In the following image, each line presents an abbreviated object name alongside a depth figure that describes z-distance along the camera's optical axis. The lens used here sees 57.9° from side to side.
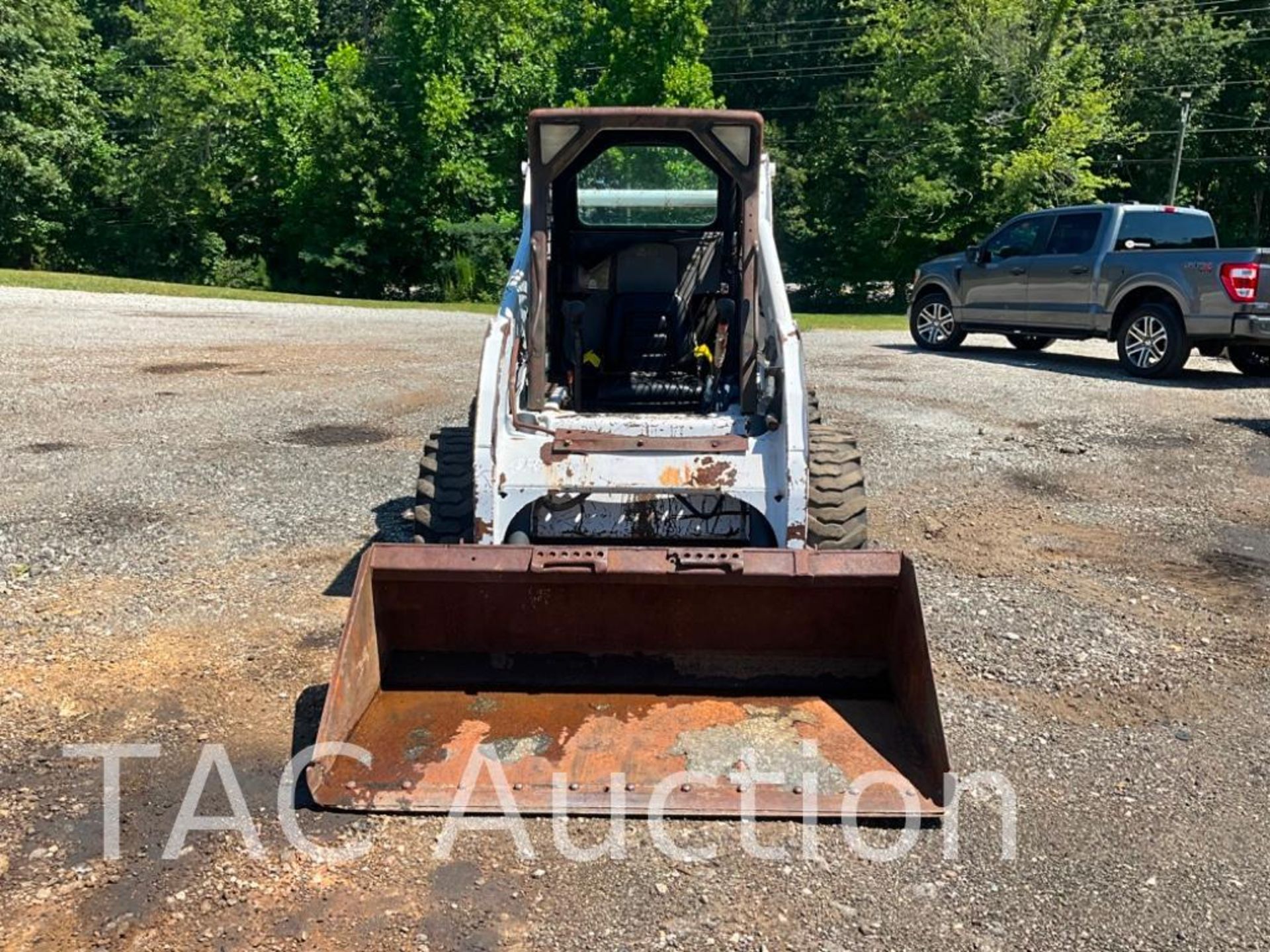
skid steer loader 3.87
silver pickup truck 12.47
